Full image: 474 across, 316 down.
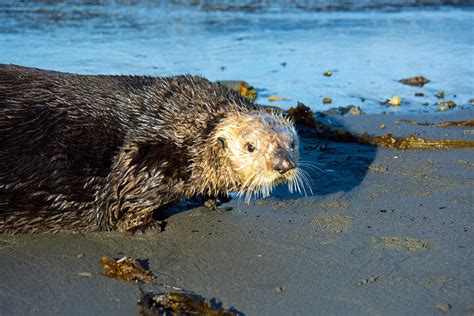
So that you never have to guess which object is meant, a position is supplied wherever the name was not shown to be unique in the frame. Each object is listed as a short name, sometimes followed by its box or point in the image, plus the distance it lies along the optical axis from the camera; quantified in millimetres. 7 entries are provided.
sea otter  4641
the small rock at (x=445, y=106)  8619
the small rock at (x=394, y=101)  8802
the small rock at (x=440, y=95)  9262
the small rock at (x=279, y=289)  3926
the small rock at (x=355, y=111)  8191
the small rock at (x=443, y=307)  3678
